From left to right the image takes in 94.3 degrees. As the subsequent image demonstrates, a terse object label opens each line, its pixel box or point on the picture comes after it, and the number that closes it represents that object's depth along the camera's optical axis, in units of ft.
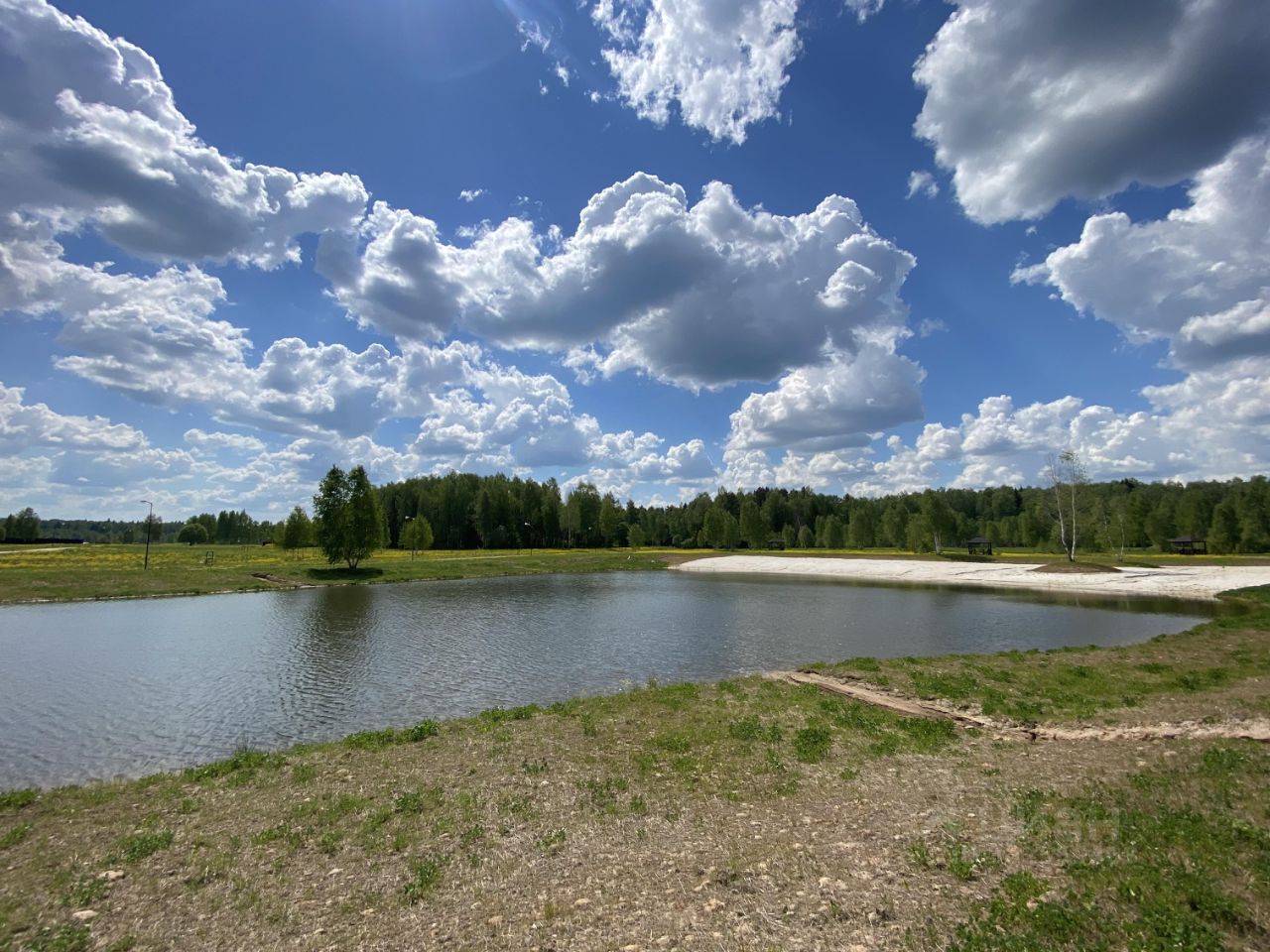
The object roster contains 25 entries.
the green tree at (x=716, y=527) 501.56
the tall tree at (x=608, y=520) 506.07
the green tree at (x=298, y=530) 356.18
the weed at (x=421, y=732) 49.32
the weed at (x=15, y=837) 31.63
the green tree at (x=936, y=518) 359.66
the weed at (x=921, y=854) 26.03
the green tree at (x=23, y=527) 579.07
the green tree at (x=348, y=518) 256.93
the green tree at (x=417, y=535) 377.30
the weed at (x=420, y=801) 34.71
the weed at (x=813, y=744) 41.96
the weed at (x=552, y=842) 29.54
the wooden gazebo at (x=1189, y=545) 336.70
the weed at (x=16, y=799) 37.11
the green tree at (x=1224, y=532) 320.70
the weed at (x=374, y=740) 47.60
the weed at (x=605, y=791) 34.75
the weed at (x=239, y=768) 41.52
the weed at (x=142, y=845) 29.81
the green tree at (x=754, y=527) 488.85
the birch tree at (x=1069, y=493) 257.55
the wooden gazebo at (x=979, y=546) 338.75
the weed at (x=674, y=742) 44.39
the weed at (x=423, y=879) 25.52
